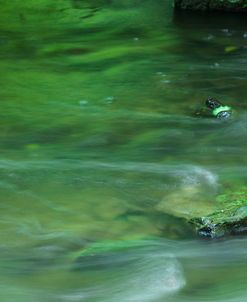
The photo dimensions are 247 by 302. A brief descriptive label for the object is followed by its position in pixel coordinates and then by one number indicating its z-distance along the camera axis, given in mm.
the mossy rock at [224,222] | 8805
